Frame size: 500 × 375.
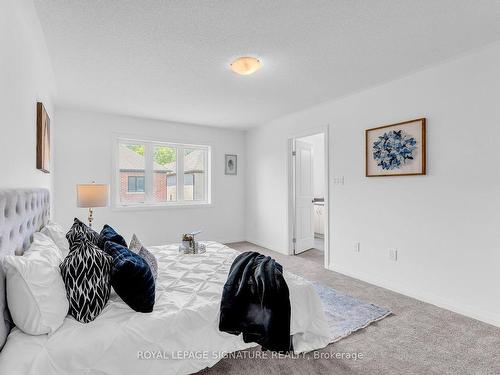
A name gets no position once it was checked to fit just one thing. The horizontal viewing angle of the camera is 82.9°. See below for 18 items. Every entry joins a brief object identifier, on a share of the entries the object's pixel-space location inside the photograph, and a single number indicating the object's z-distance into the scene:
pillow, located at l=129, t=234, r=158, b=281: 2.18
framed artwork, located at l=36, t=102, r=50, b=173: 2.36
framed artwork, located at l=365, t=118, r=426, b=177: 2.98
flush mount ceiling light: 2.60
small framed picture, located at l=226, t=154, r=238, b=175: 5.78
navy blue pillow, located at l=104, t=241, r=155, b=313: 1.61
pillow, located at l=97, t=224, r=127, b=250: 2.11
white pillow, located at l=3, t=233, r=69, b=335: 1.30
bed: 1.31
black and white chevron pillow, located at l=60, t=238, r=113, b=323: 1.49
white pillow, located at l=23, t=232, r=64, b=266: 1.55
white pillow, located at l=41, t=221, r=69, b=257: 2.06
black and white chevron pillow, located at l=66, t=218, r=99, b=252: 2.07
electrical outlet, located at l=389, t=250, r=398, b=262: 3.23
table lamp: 3.42
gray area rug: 2.37
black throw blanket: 1.74
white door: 5.03
